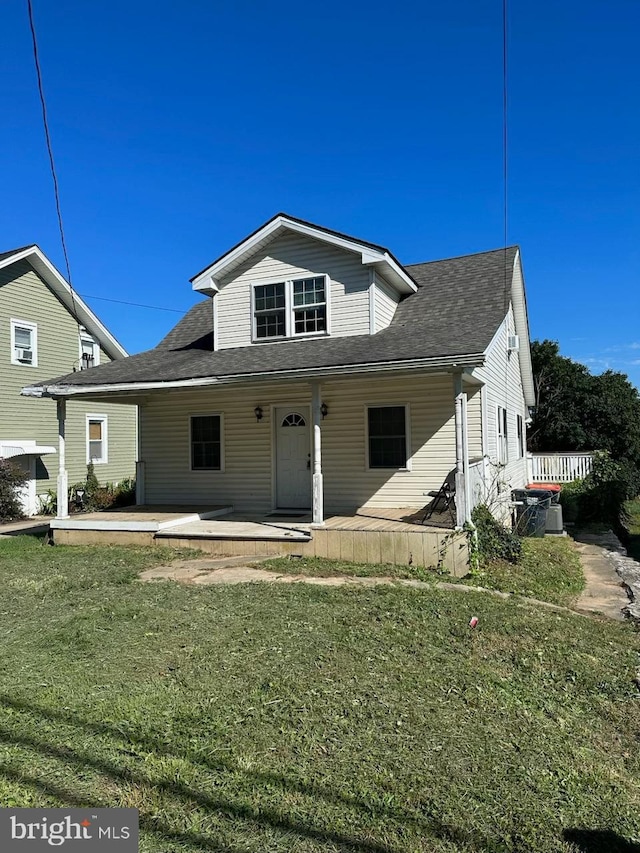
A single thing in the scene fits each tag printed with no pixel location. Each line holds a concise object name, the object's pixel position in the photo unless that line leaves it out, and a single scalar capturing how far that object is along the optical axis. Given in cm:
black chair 947
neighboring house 1658
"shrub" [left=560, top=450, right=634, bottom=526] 1547
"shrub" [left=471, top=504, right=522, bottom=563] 886
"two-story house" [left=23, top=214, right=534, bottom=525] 1066
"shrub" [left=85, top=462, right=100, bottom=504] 1624
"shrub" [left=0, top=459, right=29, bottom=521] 1512
